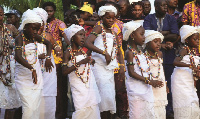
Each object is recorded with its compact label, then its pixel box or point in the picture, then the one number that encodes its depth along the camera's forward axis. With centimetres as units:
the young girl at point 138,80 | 614
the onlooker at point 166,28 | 767
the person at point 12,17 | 811
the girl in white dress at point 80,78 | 601
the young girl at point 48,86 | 658
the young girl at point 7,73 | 648
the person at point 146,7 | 861
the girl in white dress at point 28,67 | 568
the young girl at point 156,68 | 647
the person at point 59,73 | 779
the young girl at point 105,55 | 655
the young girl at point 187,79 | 657
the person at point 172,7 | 877
